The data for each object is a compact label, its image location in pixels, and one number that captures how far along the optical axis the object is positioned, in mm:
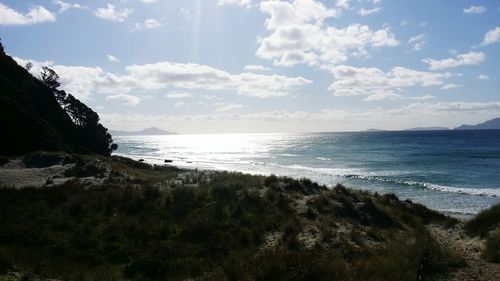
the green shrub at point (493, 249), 15305
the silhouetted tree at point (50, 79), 80625
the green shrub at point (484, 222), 20114
